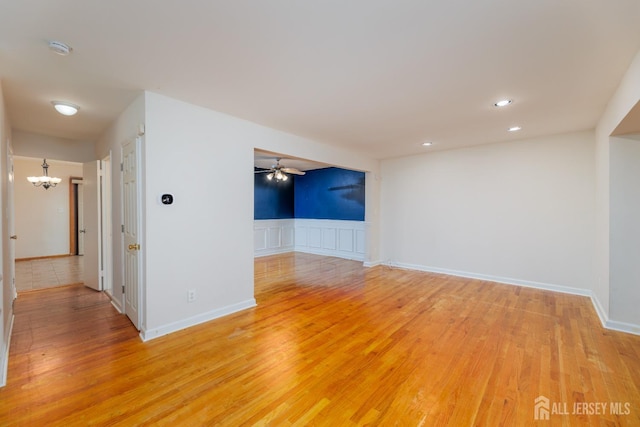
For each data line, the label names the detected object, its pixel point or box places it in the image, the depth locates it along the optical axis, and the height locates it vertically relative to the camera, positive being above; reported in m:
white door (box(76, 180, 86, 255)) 8.00 -0.07
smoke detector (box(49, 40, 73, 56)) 1.97 +1.20
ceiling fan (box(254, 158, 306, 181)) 6.43 +0.97
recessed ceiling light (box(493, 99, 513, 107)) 3.08 +1.23
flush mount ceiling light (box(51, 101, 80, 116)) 3.05 +1.17
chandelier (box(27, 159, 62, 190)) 6.84 +0.85
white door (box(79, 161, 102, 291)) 4.52 -0.18
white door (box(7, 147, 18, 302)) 3.28 +0.00
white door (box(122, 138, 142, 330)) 3.00 -0.18
